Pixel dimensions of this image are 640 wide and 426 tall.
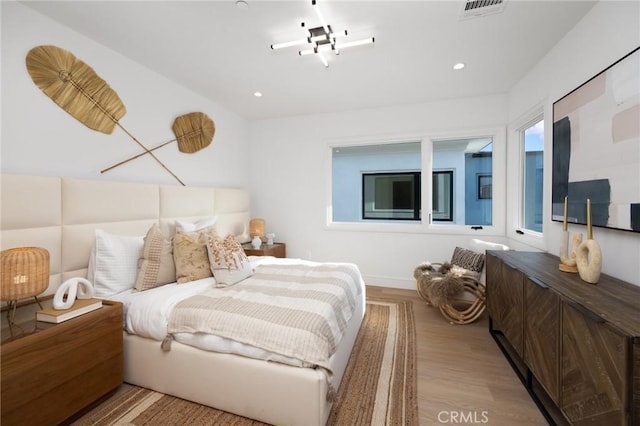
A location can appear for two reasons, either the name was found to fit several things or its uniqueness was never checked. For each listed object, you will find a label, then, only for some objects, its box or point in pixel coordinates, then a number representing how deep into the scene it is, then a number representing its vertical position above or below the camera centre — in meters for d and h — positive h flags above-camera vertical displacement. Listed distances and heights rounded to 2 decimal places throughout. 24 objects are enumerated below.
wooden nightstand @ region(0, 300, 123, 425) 1.24 -0.85
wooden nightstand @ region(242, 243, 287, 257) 3.62 -0.59
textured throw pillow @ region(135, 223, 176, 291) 2.10 -0.45
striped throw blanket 1.48 -0.67
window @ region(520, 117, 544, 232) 2.74 +0.39
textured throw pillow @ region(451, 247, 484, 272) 2.91 -0.58
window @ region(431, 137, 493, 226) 3.59 +0.39
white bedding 1.55 -0.75
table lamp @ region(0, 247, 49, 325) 1.35 -0.35
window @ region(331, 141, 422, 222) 3.96 +0.42
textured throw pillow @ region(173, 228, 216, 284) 2.24 -0.43
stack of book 1.47 -0.60
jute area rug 1.55 -1.24
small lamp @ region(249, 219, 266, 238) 3.88 -0.29
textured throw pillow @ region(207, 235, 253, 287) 2.23 -0.48
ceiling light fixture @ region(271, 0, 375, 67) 1.96 +1.29
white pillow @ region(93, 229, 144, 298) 1.99 -0.44
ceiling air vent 1.82 +1.41
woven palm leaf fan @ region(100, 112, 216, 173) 3.06 +0.93
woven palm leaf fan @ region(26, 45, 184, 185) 1.91 +0.95
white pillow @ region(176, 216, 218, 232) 2.72 -0.18
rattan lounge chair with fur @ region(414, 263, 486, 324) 2.64 -0.87
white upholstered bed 1.44 -0.89
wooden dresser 0.97 -0.62
